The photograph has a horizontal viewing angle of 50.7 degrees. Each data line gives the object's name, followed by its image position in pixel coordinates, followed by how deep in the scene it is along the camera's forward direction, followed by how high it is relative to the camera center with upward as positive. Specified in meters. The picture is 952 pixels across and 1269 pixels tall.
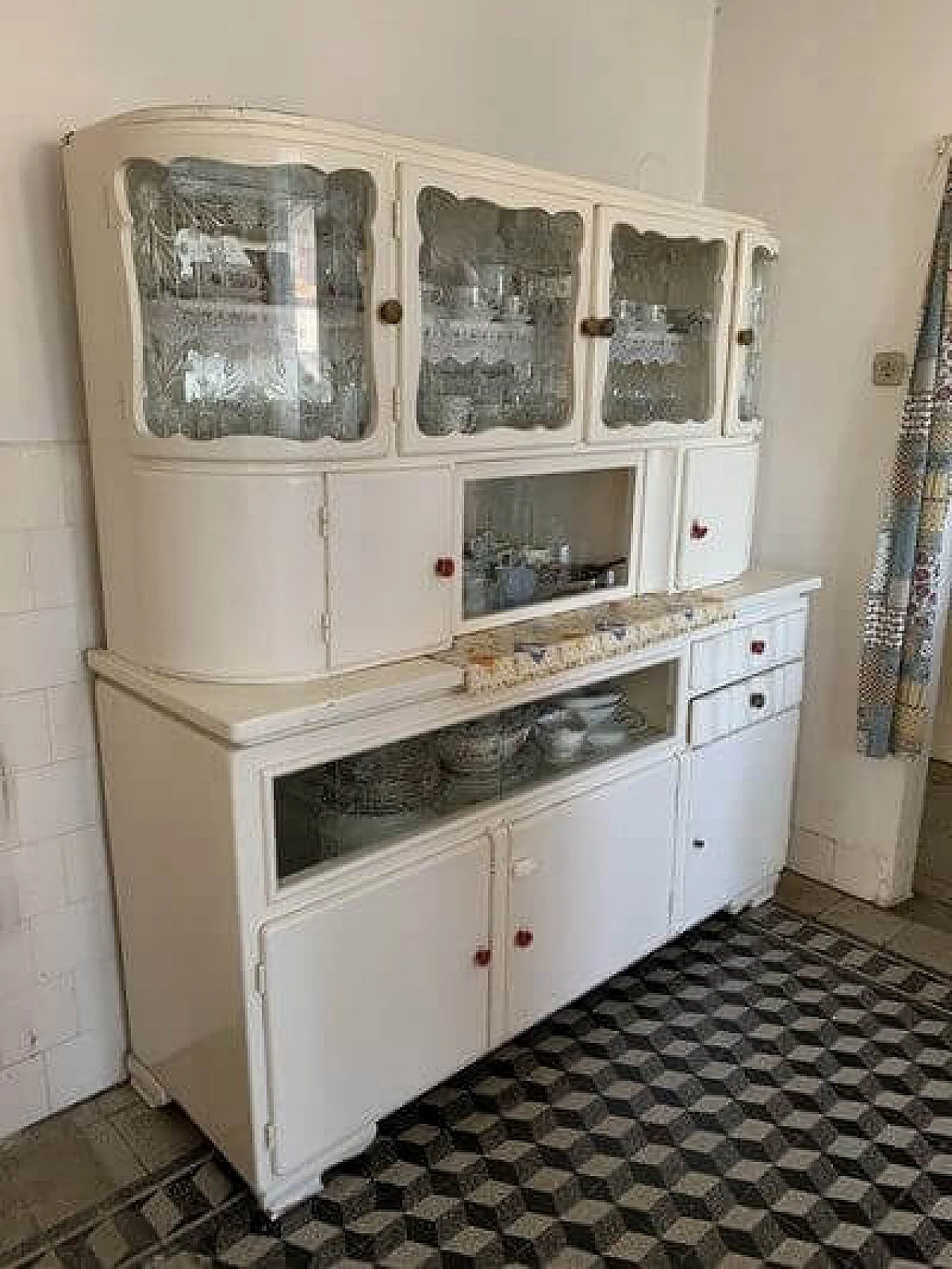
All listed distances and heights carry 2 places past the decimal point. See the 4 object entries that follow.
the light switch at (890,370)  2.40 +0.00
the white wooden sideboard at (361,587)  1.50 -0.38
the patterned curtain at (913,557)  2.24 -0.42
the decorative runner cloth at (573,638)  1.74 -0.49
